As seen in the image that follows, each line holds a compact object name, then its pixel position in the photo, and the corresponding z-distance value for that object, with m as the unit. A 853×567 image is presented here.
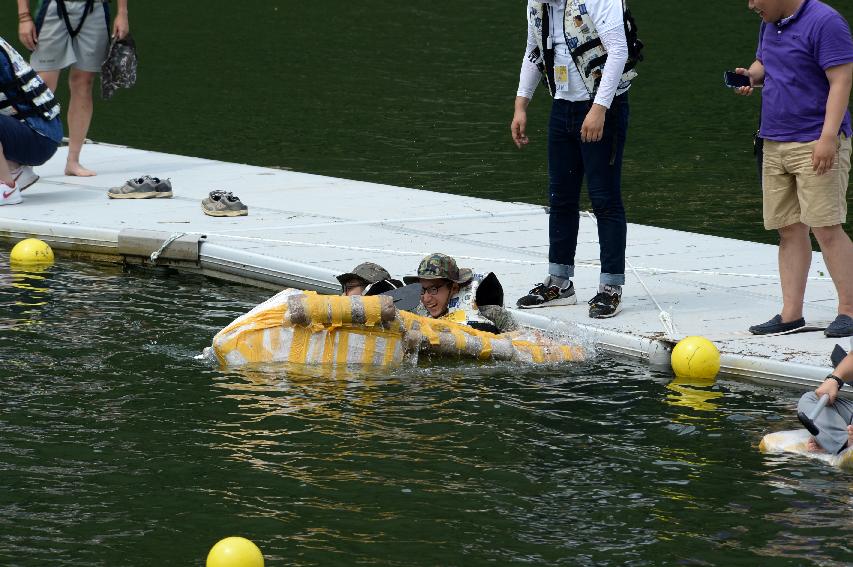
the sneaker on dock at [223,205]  25.15
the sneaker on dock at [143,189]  26.77
